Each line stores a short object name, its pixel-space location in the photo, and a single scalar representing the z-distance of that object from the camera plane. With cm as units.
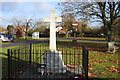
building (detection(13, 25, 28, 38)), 2882
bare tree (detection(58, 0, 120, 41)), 1186
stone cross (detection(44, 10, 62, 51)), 539
